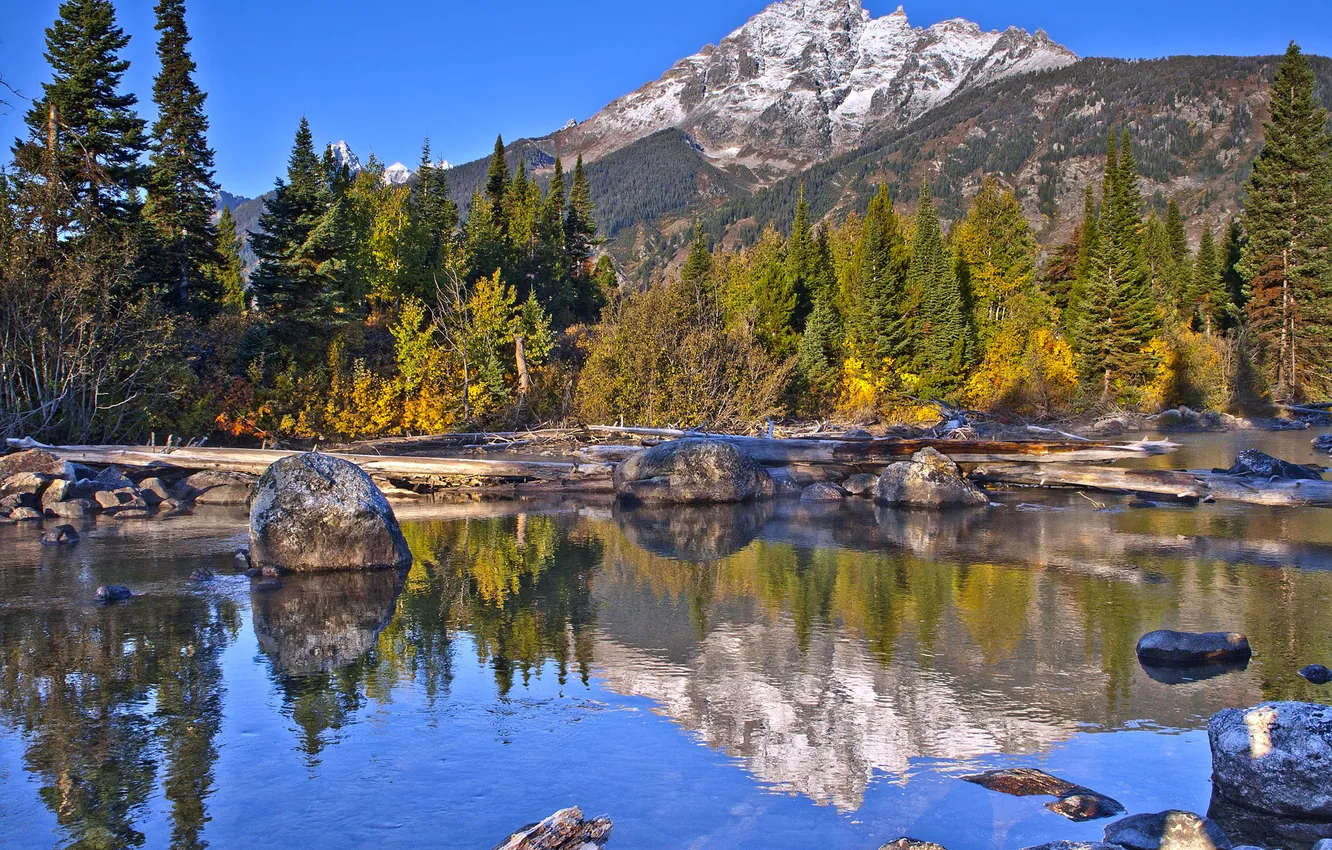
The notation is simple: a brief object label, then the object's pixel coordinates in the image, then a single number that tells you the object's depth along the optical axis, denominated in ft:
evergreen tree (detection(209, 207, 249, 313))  129.27
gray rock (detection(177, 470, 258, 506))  59.57
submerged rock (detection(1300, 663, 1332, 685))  21.95
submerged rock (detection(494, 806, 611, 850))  13.56
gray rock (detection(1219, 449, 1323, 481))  59.31
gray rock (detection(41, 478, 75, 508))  52.37
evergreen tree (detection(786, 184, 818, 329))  163.02
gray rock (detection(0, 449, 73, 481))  53.67
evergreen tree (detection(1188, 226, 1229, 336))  228.02
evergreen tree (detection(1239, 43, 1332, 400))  167.22
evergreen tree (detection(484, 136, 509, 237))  197.24
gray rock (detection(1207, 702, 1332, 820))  15.74
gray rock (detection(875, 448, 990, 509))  57.57
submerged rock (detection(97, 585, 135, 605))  30.55
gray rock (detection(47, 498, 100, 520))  51.52
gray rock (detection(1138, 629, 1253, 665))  23.86
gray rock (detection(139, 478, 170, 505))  56.59
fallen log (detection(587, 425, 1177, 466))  62.08
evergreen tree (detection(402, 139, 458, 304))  132.26
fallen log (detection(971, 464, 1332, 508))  52.75
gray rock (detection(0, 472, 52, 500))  52.31
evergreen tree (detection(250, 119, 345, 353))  97.25
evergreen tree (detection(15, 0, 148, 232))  89.40
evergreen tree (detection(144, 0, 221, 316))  99.35
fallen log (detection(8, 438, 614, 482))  58.85
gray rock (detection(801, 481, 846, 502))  62.39
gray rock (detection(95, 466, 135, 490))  55.67
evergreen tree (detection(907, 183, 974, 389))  161.17
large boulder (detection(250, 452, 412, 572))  36.22
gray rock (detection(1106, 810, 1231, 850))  13.91
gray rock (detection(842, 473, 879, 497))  64.44
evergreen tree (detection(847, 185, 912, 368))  158.40
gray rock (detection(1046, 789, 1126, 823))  15.51
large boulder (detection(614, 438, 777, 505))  60.80
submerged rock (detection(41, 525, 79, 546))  42.34
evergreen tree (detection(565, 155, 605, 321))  184.75
